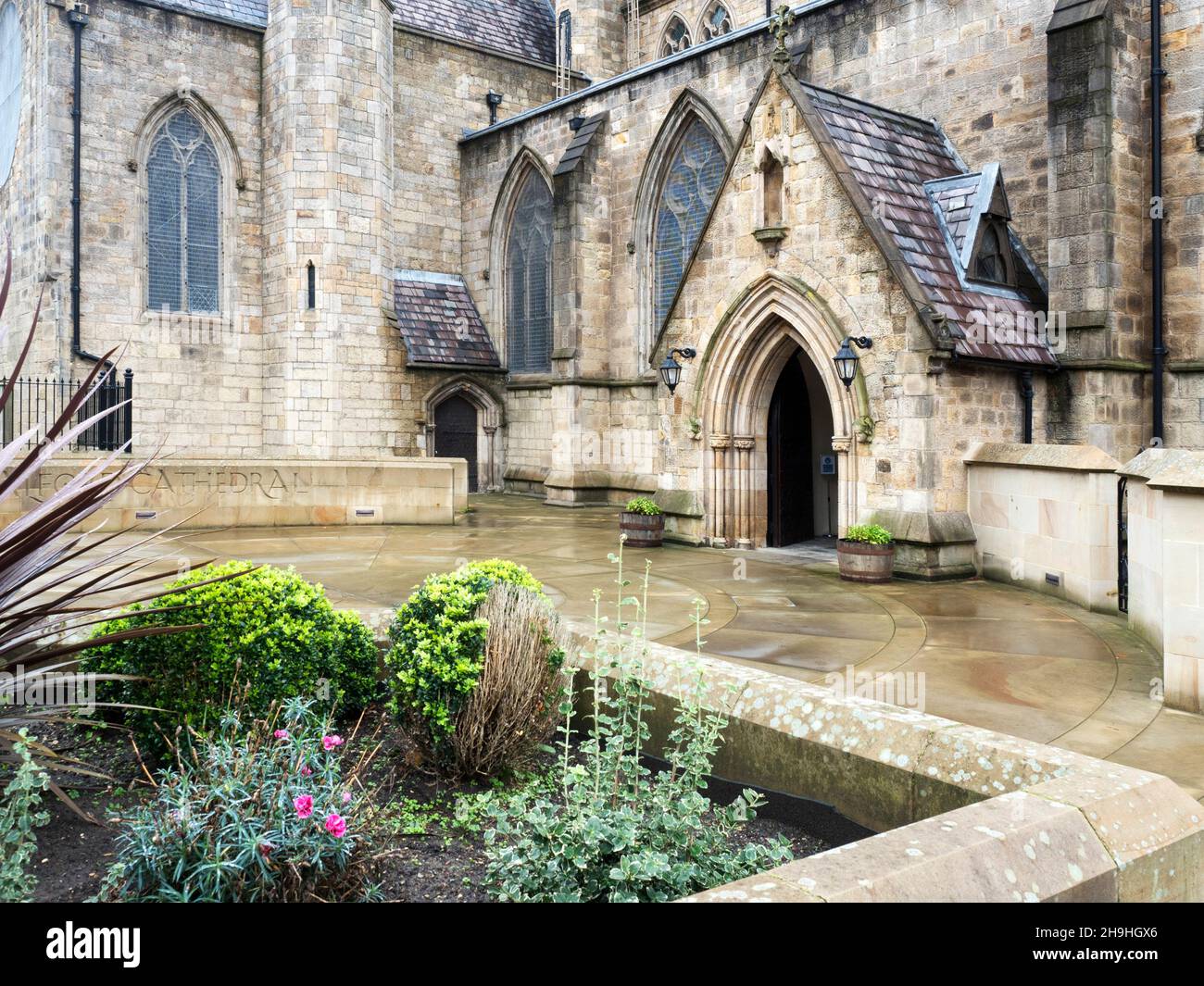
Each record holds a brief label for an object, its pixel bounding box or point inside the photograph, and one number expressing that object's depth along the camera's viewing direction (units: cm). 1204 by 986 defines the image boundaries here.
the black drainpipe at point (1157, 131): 1260
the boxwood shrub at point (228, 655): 436
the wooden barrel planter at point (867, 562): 1104
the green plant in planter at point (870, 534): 1108
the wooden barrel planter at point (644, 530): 1380
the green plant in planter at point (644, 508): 1389
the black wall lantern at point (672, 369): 1406
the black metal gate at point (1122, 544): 948
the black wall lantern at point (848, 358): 1153
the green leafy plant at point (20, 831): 296
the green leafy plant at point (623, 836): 301
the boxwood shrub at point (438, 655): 418
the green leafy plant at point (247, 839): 292
